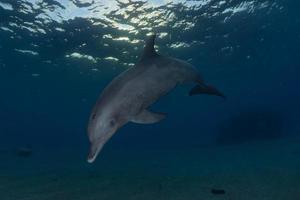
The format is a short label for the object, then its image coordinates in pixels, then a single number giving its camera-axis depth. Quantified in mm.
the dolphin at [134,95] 2662
